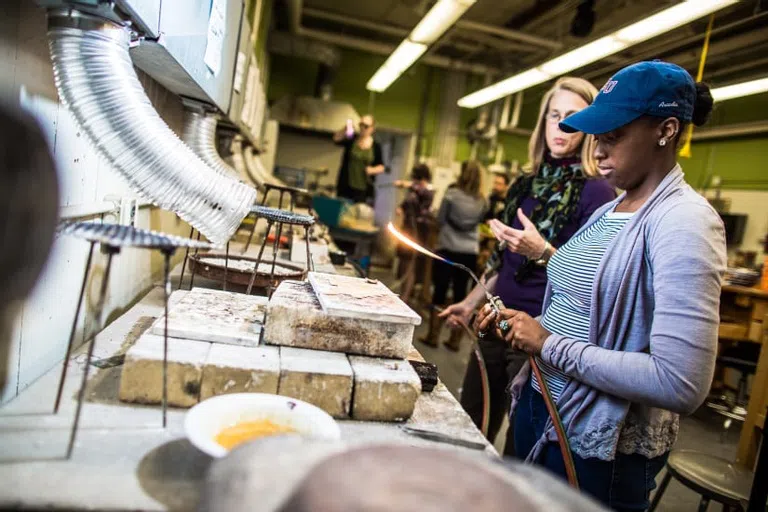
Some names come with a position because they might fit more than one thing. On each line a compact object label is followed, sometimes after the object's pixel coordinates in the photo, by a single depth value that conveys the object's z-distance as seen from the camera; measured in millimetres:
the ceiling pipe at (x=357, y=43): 5871
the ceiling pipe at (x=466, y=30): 6168
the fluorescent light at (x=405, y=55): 4867
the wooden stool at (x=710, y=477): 1607
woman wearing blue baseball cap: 906
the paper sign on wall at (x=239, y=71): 2614
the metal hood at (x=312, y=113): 6828
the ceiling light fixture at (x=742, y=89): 4113
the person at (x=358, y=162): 5797
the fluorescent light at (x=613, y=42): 3092
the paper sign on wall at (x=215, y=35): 1689
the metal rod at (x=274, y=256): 1476
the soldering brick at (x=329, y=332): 1000
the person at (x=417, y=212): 5363
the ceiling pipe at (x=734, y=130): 6581
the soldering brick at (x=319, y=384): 896
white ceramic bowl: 732
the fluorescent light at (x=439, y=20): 3797
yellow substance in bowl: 724
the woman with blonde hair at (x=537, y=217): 1635
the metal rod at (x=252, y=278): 1528
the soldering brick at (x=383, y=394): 921
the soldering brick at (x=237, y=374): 865
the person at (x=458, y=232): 4582
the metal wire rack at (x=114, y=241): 656
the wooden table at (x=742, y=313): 3625
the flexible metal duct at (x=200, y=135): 2170
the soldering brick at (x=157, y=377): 851
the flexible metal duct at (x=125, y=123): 858
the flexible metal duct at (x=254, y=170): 3934
